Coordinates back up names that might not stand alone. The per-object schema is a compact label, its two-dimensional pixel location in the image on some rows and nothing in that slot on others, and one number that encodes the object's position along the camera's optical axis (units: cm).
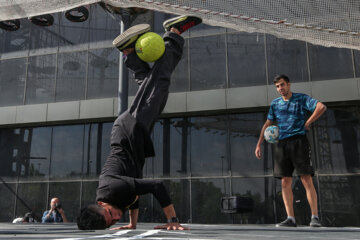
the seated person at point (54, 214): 1087
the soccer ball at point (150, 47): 439
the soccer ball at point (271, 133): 604
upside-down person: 364
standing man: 518
